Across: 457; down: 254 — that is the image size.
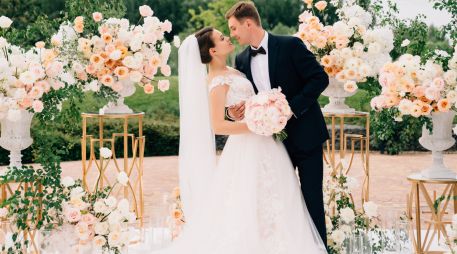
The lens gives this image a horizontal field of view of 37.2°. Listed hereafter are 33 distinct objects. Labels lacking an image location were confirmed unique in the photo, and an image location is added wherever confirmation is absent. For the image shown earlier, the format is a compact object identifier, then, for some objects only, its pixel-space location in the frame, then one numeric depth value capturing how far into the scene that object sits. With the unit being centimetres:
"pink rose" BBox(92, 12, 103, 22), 515
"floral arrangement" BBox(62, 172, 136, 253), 454
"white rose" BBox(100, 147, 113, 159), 467
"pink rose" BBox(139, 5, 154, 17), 534
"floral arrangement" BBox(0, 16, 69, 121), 438
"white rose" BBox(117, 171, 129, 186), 462
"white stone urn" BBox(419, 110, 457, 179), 498
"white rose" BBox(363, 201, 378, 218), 512
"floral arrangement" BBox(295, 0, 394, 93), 522
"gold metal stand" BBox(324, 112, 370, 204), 547
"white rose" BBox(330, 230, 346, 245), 492
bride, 450
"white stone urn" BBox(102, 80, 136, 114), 548
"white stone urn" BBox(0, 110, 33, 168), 466
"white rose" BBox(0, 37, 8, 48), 449
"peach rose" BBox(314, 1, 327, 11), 542
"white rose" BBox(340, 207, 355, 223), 508
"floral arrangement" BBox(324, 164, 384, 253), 495
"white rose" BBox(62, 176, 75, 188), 459
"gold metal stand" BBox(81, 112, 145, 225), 553
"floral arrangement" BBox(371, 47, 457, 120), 462
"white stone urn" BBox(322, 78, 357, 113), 549
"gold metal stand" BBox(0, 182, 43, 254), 446
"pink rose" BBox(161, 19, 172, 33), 536
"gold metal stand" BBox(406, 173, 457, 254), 497
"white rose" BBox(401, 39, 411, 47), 529
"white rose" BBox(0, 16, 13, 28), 459
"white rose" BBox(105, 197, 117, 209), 466
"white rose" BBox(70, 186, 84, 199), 461
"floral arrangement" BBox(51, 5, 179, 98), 513
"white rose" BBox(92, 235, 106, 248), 461
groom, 451
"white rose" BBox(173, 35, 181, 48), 537
